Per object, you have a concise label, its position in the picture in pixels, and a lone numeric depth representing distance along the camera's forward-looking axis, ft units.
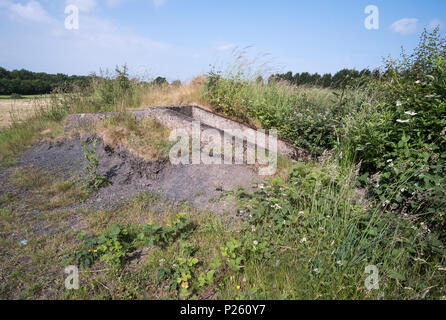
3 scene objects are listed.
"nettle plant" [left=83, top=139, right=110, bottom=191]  12.40
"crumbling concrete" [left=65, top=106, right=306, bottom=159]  13.10
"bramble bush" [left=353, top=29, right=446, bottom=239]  7.28
